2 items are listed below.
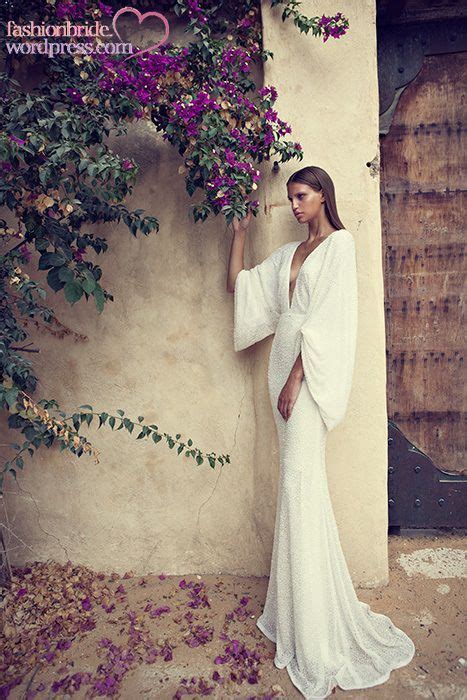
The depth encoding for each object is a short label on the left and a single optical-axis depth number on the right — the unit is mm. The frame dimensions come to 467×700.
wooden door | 2863
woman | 2102
